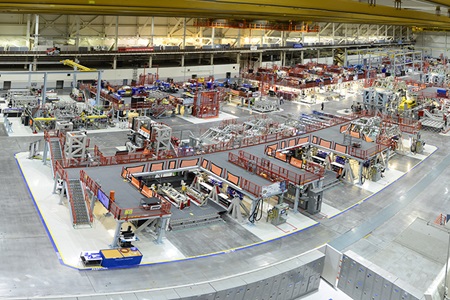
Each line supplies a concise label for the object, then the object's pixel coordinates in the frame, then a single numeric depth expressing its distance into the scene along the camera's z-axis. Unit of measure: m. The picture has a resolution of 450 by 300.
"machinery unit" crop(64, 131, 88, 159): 27.27
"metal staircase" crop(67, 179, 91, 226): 21.70
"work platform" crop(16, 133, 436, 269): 19.86
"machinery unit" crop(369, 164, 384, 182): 30.83
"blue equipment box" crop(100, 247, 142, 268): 18.30
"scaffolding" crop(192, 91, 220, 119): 45.58
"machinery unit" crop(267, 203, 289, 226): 23.48
